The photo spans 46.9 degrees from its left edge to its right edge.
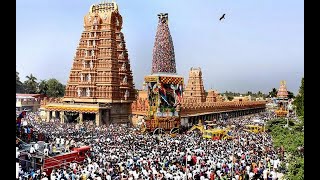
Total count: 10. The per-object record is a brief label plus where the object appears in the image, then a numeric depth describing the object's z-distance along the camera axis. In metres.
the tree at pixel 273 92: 94.14
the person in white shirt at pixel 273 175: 13.82
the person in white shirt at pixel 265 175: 13.82
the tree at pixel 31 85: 68.41
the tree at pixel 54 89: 68.95
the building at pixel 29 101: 56.61
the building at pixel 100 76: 42.56
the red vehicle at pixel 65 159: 16.16
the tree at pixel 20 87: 65.44
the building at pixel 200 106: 44.09
